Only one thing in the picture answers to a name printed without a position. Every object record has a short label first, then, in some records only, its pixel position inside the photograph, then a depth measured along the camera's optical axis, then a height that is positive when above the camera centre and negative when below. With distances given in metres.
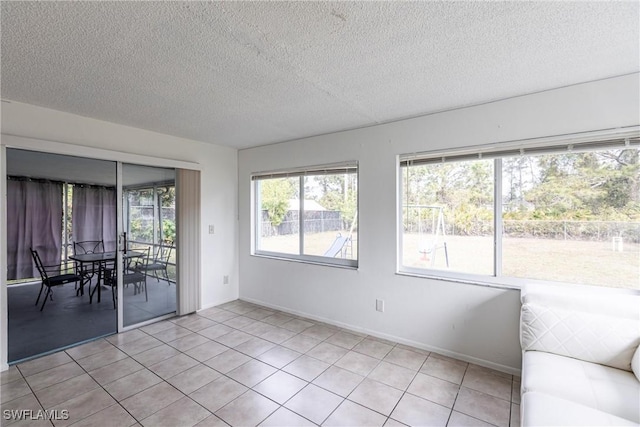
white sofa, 1.35 -0.92
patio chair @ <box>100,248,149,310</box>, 3.28 -0.74
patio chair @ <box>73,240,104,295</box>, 3.03 -0.43
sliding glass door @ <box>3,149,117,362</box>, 2.63 -0.34
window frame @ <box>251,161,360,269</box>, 3.45 +0.05
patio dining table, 3.05 -0.52
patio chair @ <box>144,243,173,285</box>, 3.70 -0.65
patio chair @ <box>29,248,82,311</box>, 2.78 -0.66
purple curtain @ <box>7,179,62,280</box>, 2.59 -0.11
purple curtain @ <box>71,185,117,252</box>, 3.01 -0.03
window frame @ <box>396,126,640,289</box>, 2.15 +0.51
